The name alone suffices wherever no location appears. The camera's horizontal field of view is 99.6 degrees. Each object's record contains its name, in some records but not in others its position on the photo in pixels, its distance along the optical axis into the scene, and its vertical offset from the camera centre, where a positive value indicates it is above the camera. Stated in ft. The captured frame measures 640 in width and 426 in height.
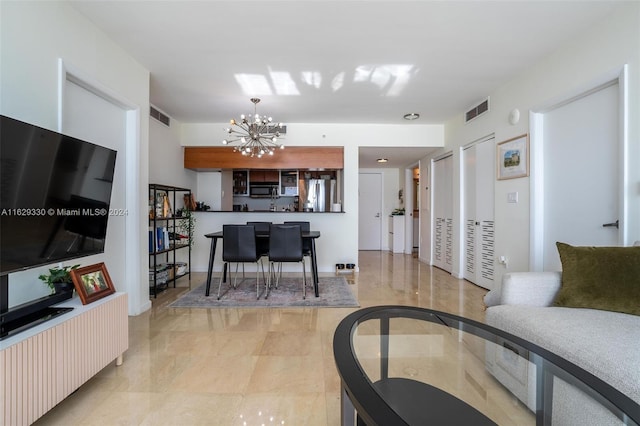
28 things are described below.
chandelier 11.07 +3.61
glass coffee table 2.52 -2.10
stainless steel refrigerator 18.30 +1.30
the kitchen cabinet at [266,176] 19.27 +2.65
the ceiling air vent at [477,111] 11.34 +4.54
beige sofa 3.07 -1.82
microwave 19.67 +1.62
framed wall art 9.19 +2.02
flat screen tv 4.00 +0.30
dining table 10.53 -1.74
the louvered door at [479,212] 11.25 +0.06
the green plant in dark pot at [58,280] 5.06 -1.28
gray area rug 9.67 -3.26
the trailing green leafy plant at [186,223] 13.20 -0.52
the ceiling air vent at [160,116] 12.23 +4.56
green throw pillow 4.67 -1.20
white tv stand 3.59 -2.27
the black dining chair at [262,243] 11.48 -1.32
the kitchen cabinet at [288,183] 19.33 +2.17
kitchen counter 14.66 +0.11
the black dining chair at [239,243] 10.43 -1.16
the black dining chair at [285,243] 10.50 -1.19
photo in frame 5.02 -1.37
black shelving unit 10.60 -1.14
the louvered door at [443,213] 14.54 +0.02
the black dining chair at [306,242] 11.82 -1.30
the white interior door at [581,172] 6.79 +1.15
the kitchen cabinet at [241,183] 19.52 +2.14
